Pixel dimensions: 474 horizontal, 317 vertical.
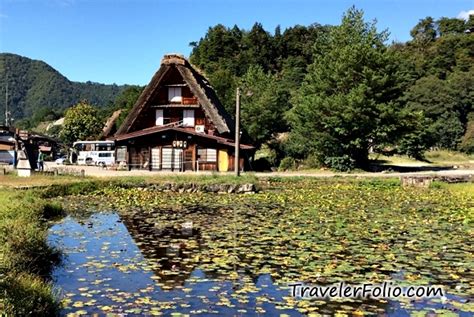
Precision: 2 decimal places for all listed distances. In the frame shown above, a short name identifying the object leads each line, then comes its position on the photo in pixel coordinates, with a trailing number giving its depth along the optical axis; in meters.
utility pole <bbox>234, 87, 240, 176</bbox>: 24.53
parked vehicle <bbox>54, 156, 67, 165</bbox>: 51.41
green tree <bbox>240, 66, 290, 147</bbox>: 43.47
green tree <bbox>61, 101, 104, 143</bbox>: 64.19
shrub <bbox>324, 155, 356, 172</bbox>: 34.69
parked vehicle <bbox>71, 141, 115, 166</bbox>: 48.47
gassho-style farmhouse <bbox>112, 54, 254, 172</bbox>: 34.59
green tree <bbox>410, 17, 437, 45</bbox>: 92.93
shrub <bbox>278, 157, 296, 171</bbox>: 37.47
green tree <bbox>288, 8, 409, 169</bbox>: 33.19
